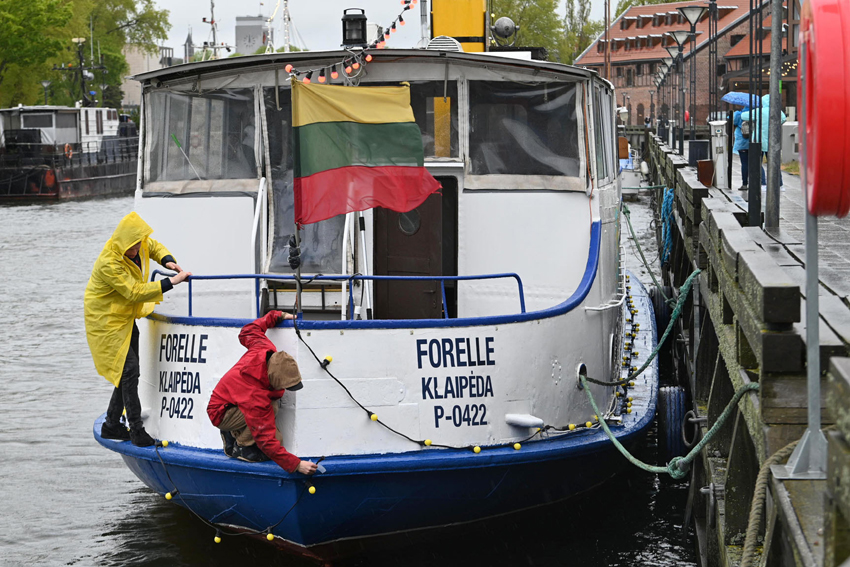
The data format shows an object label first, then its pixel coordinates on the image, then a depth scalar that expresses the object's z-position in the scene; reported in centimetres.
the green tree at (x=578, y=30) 10281
